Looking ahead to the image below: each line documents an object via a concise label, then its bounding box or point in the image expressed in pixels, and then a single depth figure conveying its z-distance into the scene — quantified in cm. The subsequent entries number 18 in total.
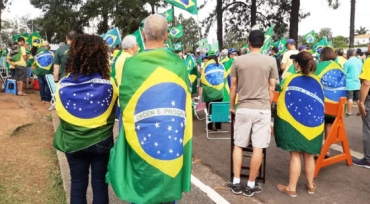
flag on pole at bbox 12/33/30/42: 1413
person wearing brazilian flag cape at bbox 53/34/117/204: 274
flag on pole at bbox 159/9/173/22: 1050
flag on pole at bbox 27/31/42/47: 1384
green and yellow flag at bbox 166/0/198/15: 658
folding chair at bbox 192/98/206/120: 784
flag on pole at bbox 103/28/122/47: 871
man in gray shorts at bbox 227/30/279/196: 396
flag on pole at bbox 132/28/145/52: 581
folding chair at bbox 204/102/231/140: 657
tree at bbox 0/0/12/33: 2453
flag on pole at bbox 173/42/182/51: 1644
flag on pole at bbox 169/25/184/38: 1420
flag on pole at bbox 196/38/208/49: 1498
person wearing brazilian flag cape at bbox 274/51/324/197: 394
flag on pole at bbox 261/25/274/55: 952
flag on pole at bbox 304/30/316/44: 1491
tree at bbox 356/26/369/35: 11826
